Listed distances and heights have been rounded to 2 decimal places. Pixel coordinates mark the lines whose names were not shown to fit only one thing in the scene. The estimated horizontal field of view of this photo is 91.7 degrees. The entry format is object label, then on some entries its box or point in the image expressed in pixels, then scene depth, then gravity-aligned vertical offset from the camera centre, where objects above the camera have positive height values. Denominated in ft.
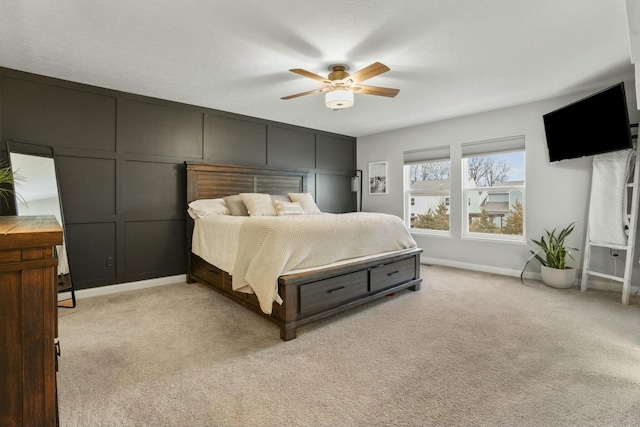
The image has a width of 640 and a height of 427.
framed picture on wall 19.26 +2.00
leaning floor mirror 9.85 +0.62
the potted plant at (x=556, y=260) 12.09 -1.99
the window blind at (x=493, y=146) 14.15 +3.07
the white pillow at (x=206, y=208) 12.63 +0.00
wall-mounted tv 10.12 +3.07
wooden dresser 2.68 -1.07
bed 8.03 -1.84
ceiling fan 9.30 +3.85
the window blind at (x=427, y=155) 16.44 +3.03
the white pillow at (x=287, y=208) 13.36 +0.03
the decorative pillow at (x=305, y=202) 14.90 +0.34
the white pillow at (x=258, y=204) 12.94 +0.19
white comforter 8.07 -1.04
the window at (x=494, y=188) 14.40 +1.10
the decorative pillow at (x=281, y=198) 14.58 +0.52
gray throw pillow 13.22 +0.10
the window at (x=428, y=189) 16.80 +1.20
